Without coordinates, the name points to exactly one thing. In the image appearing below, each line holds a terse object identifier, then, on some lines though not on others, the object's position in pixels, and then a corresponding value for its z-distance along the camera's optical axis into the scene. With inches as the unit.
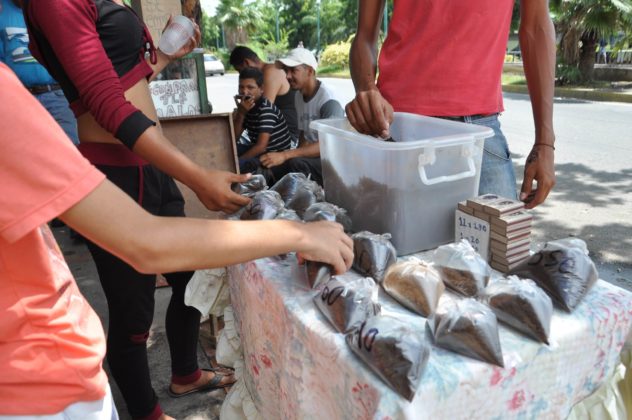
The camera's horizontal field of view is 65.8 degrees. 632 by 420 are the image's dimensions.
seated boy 153.7
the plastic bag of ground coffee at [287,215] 54.7
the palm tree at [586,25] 447.5
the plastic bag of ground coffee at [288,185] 67.1
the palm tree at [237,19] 1656.0
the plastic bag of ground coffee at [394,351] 31.3
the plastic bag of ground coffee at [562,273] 39.4
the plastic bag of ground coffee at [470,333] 33.6
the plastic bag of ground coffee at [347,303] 37.7
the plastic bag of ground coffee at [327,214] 52.8
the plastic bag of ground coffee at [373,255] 46.0
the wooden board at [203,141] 121.0
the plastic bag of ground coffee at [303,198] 63.2
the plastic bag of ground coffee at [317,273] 41.9
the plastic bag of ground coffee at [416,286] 39.6
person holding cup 50.4
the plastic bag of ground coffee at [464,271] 41.9
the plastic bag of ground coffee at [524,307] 35.7
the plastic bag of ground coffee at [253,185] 68.6
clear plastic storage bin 49.5
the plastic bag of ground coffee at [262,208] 55.7
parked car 1023.6
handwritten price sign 48.9
